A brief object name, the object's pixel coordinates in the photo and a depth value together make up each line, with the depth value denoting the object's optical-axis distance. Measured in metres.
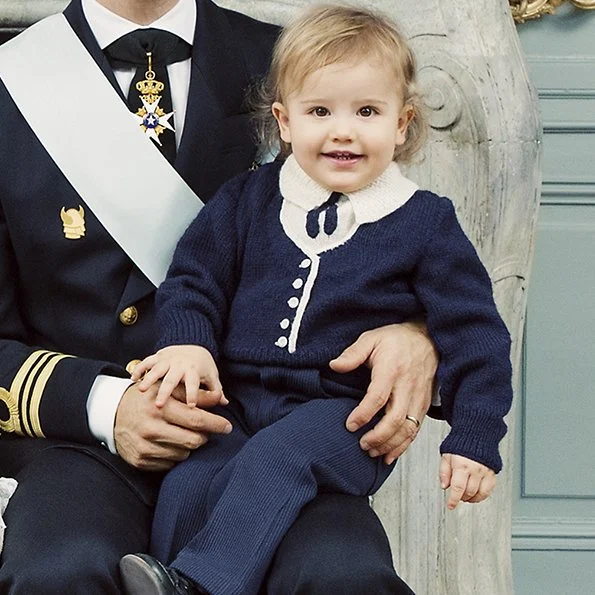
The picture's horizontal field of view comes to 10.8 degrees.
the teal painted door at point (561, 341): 4.15
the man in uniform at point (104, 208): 3.25
